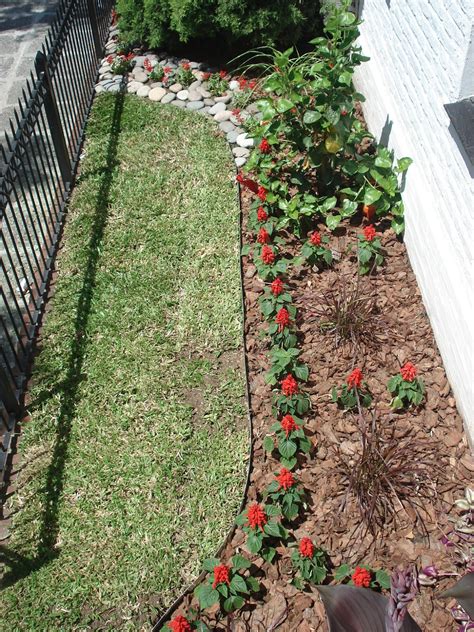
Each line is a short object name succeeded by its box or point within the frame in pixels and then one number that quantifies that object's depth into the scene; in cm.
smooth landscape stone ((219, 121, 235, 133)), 685
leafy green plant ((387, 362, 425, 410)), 409
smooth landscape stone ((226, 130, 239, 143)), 671
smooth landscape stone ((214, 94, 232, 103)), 721
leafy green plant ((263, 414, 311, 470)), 388
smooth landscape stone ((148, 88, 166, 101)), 745
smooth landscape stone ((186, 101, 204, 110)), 722
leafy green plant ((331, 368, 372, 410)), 415
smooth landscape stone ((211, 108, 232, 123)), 699
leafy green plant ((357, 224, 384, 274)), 498
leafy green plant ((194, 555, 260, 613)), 329
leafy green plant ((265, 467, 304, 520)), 360
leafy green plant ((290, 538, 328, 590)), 340
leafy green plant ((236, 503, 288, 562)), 347
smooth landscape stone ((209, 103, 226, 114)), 710
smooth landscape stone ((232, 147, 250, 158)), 653
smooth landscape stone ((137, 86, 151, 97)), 752
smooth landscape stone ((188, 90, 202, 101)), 731
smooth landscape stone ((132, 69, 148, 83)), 770
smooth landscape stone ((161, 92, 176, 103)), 740
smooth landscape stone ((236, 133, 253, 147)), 663
